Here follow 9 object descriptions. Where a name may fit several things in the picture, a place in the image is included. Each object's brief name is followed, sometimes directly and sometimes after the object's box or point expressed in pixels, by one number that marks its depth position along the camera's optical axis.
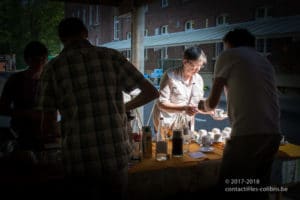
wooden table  2.47
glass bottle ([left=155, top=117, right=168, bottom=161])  2.65
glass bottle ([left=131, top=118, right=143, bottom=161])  2.58
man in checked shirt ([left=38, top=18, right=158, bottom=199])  1.67
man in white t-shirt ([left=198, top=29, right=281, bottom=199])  2.02
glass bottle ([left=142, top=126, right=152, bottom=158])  2.66
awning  14.30
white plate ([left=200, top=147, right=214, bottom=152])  2.89
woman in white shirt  3.35
